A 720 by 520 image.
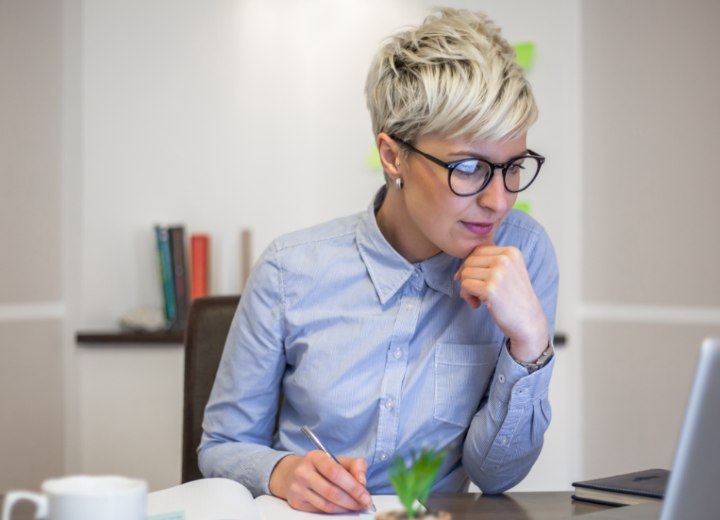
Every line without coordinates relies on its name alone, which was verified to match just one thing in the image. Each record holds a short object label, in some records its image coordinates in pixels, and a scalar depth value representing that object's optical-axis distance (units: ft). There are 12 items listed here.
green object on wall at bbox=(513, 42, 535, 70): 10.41
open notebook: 3.35
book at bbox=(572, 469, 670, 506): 3.92
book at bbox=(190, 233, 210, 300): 10.34
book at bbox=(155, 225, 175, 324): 10.29
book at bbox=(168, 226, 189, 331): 10.32
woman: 4.47
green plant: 2.46
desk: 3.66
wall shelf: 9.98
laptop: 2.38
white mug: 2.30
